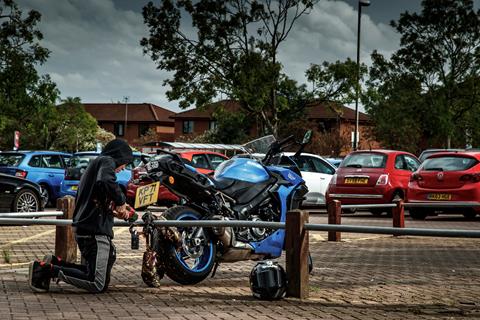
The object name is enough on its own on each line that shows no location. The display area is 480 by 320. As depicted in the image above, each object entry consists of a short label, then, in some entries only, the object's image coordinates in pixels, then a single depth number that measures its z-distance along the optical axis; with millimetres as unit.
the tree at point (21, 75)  38125
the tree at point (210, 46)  40594
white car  23047
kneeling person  7973
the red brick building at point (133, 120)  115562
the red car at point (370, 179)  20438
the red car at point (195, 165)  22562
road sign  36094
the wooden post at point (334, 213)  14398
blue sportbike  8477
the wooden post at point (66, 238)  9539
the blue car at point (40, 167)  22703
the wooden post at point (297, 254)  7871
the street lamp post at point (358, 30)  41131
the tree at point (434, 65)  49156
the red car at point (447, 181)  18969
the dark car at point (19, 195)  18297
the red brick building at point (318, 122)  71500
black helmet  7719
